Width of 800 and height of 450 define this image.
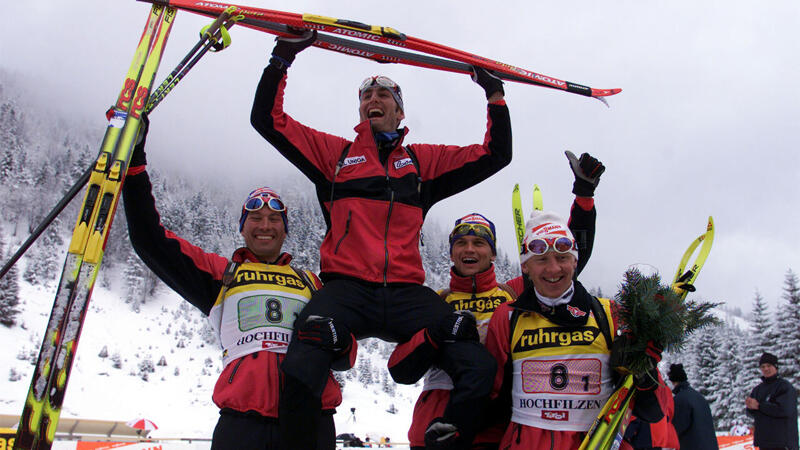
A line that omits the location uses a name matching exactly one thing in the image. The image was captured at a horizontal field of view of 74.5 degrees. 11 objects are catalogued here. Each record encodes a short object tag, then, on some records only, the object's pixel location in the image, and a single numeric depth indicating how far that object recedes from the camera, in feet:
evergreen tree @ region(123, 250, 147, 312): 172.74
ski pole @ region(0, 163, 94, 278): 9.34
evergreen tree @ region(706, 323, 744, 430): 96.27
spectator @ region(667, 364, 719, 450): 22.54
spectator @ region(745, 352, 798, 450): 24.68
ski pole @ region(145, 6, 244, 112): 10.76
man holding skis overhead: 9.25
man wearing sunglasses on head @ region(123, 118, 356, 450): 9.89
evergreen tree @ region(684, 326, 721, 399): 102.77
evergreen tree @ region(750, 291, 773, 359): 91.20
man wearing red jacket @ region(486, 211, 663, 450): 9.67
